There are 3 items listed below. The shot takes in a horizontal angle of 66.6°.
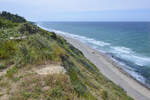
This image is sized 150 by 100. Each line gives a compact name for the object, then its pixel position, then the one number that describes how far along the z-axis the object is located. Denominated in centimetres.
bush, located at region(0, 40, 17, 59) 653
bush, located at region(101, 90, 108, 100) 688
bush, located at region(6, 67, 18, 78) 496
